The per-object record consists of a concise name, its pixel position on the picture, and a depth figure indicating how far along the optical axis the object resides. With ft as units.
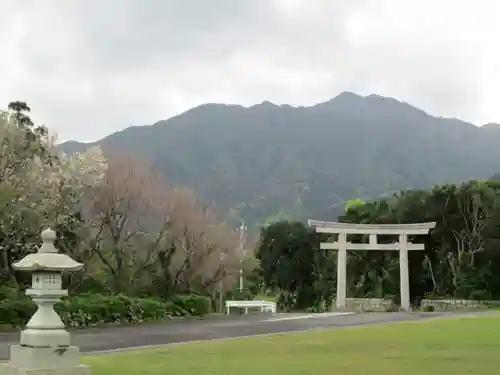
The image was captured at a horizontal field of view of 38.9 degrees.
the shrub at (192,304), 79.71
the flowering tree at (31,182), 63.62
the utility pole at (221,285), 89.66
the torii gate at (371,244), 102.83
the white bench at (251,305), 101.03
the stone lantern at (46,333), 26.81
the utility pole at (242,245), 98.49
